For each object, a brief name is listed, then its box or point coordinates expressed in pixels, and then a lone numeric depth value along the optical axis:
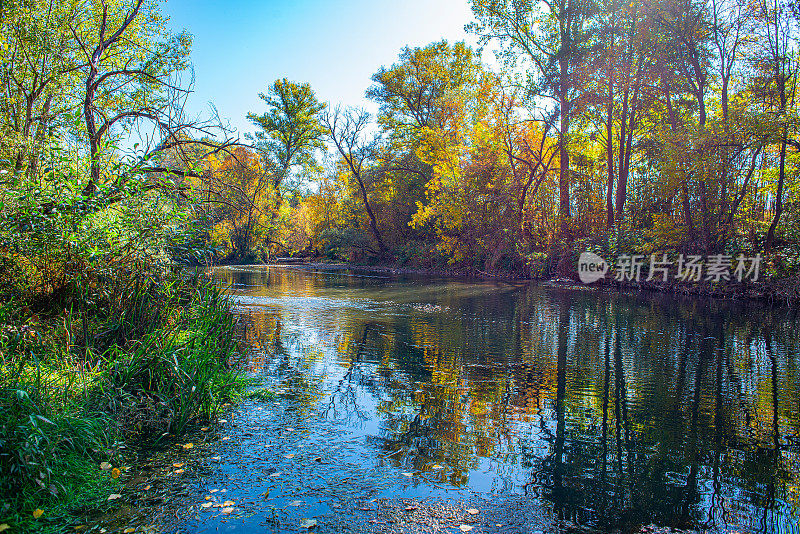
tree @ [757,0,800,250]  17.41
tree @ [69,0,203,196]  16.53
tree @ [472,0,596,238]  25.94
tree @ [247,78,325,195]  45.88
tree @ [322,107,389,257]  35.69
